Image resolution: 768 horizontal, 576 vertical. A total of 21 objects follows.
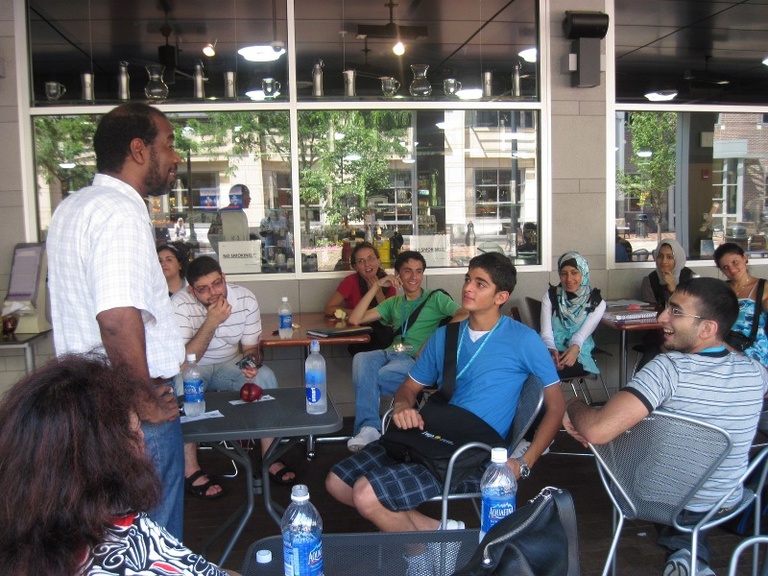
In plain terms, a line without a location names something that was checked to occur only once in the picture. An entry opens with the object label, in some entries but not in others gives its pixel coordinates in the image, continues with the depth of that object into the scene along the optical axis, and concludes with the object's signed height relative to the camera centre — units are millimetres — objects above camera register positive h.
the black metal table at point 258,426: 2508 -703
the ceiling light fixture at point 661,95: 5922 +1067
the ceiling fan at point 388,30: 5926 +1653
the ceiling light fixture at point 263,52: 5520 +1398
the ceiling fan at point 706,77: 6457 +1325
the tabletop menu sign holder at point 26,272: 5043 -261
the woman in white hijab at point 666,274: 5410 -390
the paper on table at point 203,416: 2686 -702
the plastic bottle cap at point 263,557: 1730 -791
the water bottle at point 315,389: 2748 -617
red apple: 2936 -665
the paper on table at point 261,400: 2928 -700
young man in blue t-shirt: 2541 -660
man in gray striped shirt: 2254 -544
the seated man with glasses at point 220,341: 3945 -654
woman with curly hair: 1070 -378
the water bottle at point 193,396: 2797 -648
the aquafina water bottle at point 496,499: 1826 -709
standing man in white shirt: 2008 -113
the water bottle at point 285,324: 4496 -603
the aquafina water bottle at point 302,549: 1576 -707
